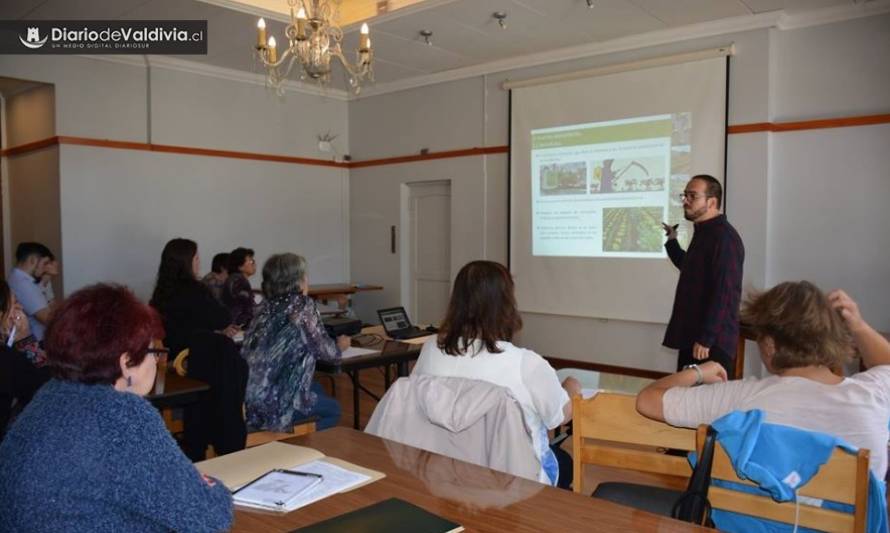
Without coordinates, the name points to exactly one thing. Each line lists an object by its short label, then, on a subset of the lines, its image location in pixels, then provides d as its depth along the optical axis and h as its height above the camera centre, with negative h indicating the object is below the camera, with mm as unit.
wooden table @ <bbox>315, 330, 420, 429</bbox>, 3369 -665
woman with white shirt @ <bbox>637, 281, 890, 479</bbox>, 1594 -384
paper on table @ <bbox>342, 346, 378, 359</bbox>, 3564 -643
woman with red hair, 1074 -361
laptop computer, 4246 -586
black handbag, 1493 -586
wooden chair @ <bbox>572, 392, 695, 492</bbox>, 1810 -558
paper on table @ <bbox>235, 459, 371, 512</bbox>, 1417 -571
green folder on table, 1263 -565
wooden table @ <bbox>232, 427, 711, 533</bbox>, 1309 -577
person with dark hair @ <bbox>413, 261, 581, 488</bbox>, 2062 -382
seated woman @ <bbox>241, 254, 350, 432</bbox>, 3156 -547
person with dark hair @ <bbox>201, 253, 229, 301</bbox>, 5595 -332
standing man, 3525 -276
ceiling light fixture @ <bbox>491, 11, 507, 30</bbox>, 5590 +1901
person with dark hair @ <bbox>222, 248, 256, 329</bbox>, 5348 -451
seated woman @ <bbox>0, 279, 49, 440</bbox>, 2443 -525
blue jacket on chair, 1409 -481
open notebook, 1429 -570
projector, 3988 -560
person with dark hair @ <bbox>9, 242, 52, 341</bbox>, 4586 -313
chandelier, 3949 +1184
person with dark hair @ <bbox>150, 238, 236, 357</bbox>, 3650 -365
